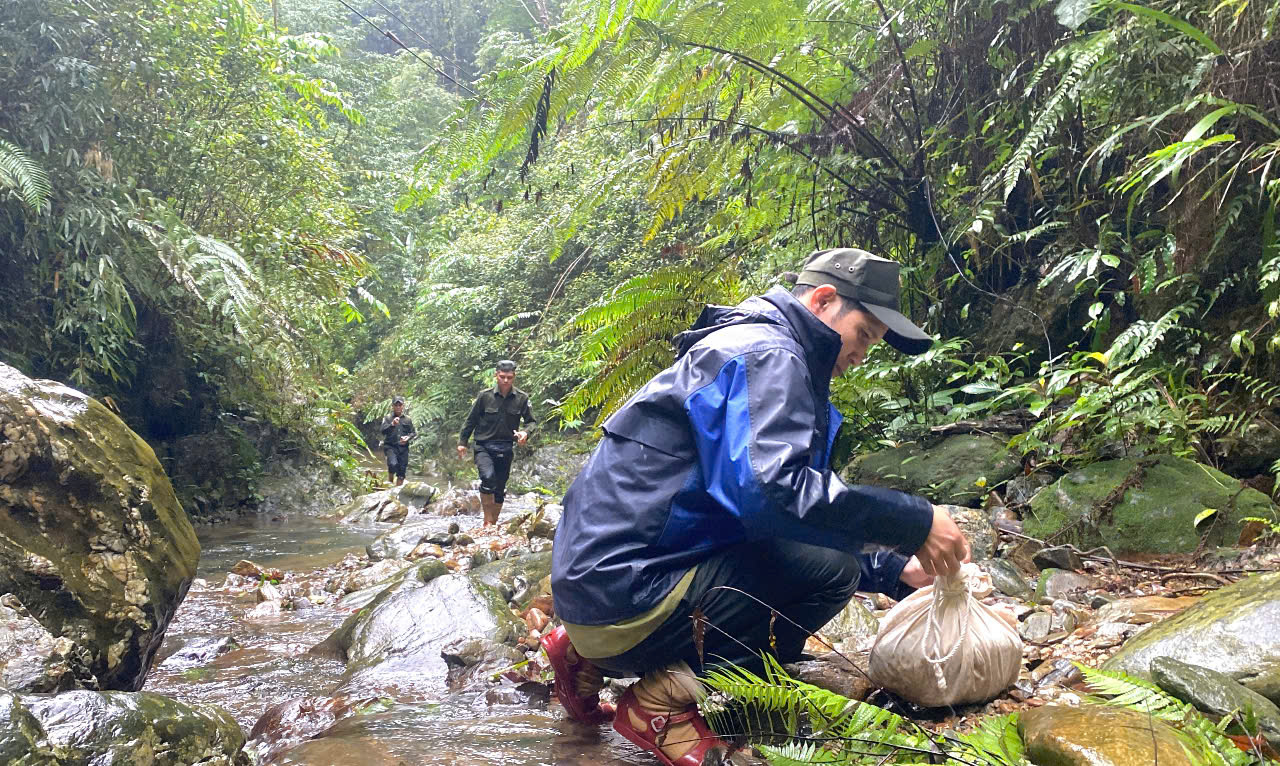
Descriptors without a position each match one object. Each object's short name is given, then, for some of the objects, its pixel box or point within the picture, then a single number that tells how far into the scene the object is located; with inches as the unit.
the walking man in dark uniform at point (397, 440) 558.3
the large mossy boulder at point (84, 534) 124.4
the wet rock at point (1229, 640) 80.0
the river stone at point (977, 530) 151.9
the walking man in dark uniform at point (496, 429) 347.3
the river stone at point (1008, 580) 133.3
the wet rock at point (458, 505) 473.1
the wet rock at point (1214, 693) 70.4
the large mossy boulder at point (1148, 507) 134.7
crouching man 80.1
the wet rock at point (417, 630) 147.7
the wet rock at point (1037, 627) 111.3
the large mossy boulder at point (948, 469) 175.6
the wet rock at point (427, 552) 294.4
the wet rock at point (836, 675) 99.5
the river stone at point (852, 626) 125.5
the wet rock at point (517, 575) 197.0
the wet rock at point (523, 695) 123.8
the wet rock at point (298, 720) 118.3
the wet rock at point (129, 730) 84.0
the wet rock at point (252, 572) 268.8
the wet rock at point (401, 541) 303.7
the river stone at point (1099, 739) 64.3
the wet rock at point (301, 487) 448.1
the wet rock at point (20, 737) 76.4
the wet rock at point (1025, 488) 167.6
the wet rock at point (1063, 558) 140.1
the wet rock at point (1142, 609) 109.1
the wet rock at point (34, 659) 102.7
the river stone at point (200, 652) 169.0
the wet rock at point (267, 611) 220.2
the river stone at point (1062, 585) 129.9
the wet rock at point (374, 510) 437.4
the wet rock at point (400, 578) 188.2
